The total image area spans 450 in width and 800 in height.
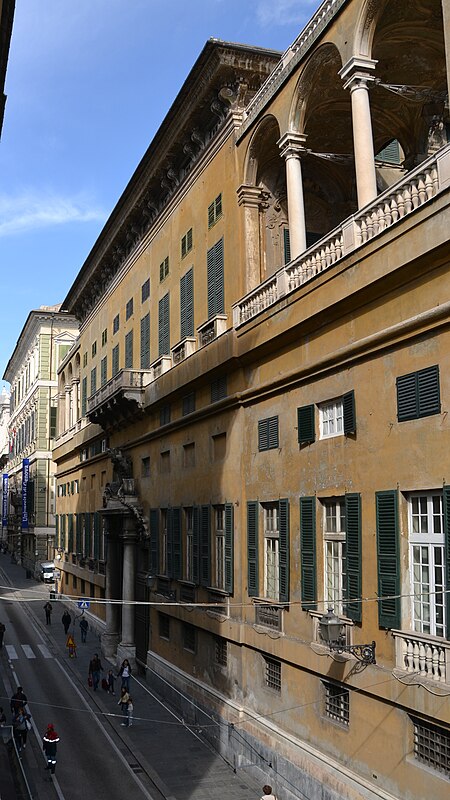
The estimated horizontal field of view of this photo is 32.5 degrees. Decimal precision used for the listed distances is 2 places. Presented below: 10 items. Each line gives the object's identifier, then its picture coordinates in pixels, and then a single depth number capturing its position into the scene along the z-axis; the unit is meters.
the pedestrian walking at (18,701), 22.53
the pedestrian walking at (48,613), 43.41
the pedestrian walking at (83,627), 37.84
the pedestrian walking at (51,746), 19.58
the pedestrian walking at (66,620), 39.44
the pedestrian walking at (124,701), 24.01
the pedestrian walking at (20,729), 21.55
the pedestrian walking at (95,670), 28.44
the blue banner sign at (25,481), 65.31
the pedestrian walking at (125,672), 26.67
